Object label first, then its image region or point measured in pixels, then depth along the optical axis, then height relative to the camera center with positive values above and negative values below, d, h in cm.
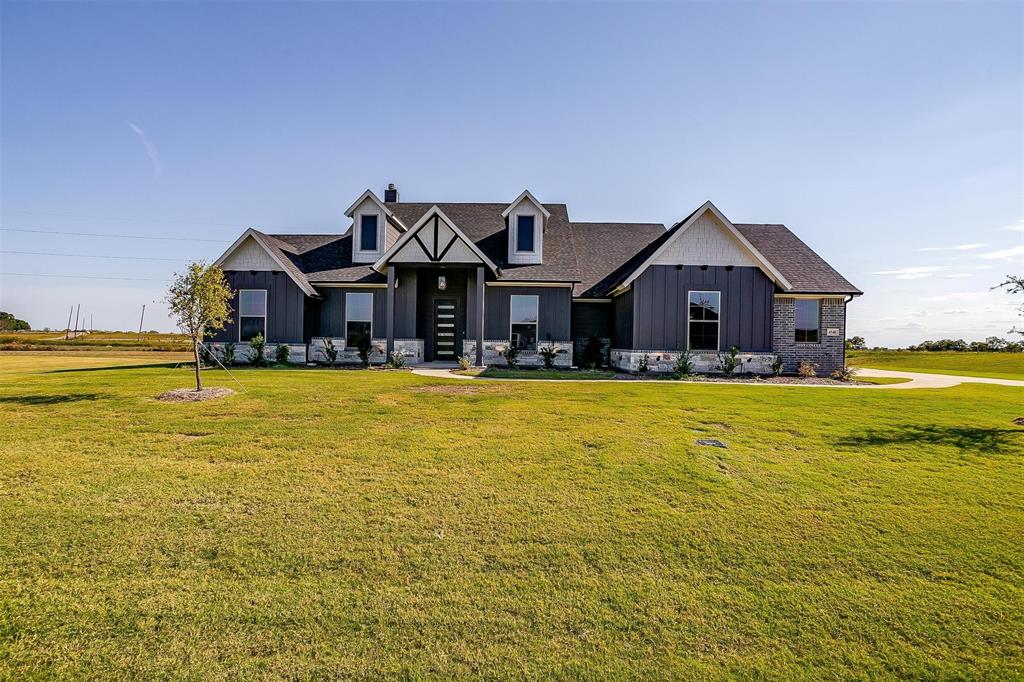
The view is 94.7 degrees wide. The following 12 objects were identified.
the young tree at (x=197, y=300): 1107 +92
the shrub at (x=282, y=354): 1873 -58
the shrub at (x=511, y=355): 1877 -52
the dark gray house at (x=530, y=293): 1753 +198
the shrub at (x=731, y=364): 1700 -70
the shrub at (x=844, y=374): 1710 -104
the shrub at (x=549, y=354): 1880 -48
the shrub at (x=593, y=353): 1988 -42
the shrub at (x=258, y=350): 1877 -43
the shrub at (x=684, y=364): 1638 -71
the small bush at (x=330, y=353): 1891 -52
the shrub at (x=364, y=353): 1878 -50
